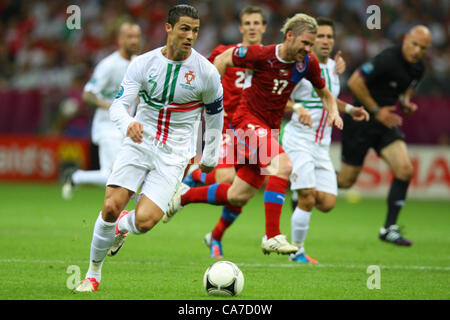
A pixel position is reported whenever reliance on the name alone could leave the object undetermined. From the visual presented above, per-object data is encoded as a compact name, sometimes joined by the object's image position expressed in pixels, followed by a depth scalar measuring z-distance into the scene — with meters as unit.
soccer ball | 11.37
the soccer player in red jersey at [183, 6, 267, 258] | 16.30
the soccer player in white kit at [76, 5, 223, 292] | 11.59
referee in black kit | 19.44
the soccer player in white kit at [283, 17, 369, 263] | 16.23
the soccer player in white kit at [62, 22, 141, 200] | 20.41
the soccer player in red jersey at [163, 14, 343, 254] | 14.15
